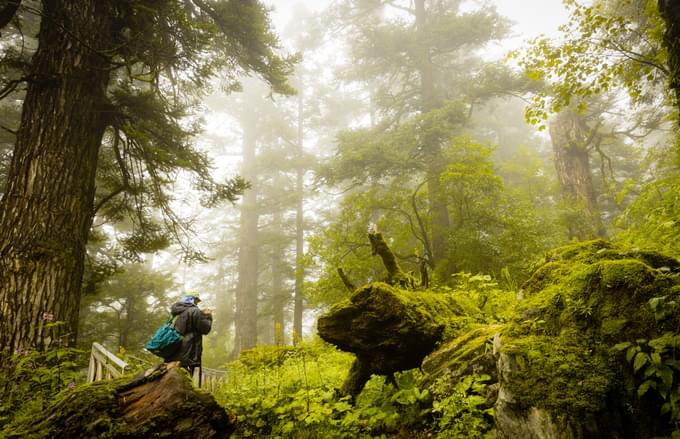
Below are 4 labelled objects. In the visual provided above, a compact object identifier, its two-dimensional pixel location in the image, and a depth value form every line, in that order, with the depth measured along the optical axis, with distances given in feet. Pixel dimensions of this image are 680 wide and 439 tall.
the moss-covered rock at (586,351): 6.58
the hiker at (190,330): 17.62
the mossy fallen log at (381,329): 11.69
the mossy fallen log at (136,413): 7.06
